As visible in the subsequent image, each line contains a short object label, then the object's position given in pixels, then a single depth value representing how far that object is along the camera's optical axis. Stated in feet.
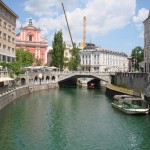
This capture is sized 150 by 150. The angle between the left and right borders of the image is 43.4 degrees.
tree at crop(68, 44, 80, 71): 209.37
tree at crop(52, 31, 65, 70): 190.30
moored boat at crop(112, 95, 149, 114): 81.92
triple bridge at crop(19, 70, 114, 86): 173.37
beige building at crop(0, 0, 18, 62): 129.21
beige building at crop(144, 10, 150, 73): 144.51
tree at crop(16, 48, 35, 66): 185.16
